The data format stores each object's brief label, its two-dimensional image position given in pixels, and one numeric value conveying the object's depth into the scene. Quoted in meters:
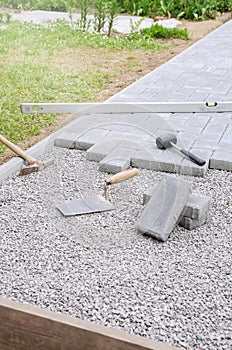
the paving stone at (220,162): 3.64
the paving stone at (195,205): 2.87
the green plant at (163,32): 8.15
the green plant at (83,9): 8.01
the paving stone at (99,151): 3.74
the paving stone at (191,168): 3.51
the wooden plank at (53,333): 1.64
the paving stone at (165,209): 2.79
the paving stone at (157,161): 3.50
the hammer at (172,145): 3.27
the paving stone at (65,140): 3.97
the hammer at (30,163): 3.57
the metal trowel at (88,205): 2.92
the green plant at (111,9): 7.80
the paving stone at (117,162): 3.55
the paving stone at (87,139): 3.95
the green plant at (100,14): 7.92
